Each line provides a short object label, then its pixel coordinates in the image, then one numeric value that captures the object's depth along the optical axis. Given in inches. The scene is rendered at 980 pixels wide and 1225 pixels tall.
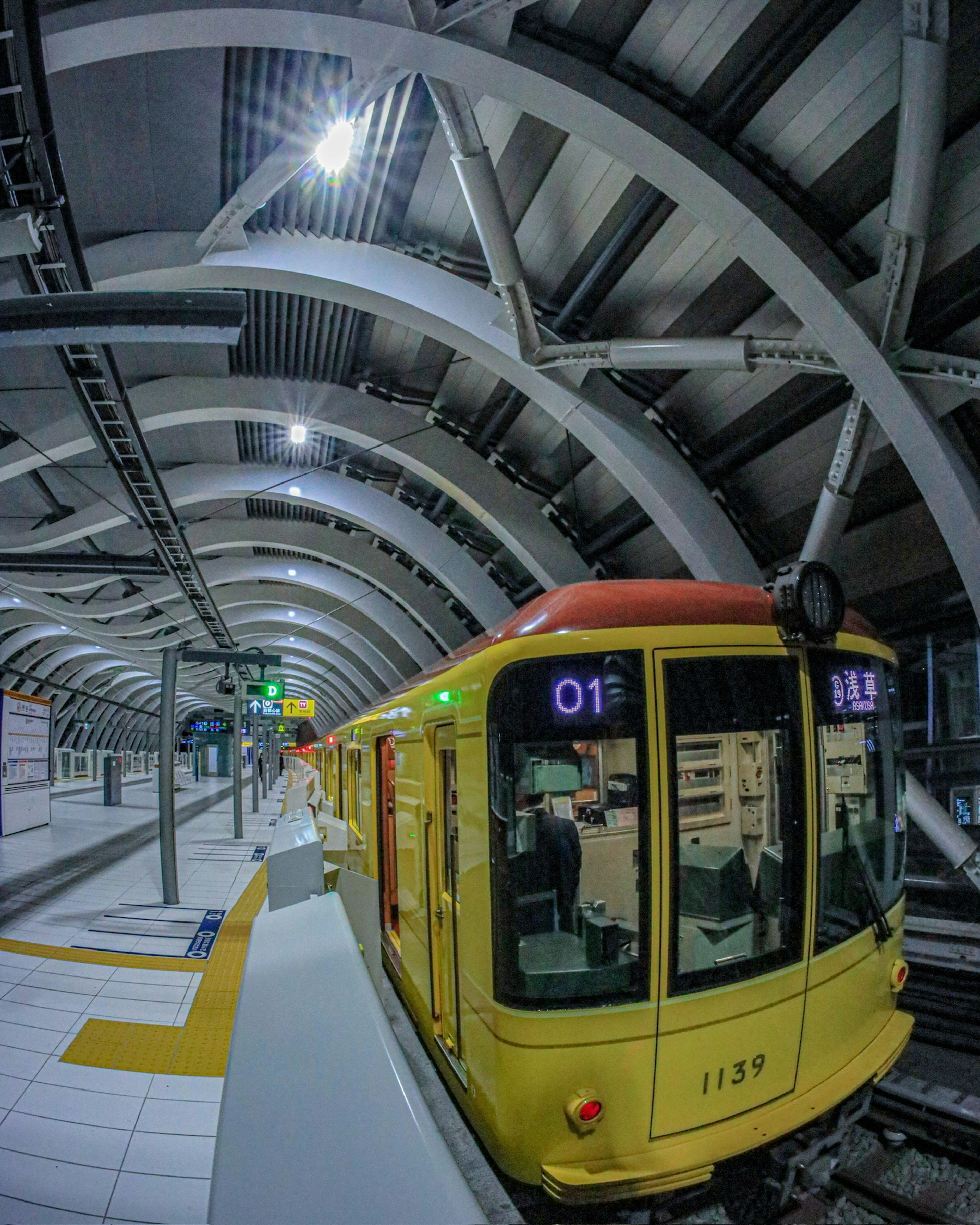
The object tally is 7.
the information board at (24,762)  568.4
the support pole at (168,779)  359.3
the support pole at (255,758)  866.8
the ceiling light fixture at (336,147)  228.5
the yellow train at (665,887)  104.9
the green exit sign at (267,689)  621.0
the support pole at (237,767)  569.3
